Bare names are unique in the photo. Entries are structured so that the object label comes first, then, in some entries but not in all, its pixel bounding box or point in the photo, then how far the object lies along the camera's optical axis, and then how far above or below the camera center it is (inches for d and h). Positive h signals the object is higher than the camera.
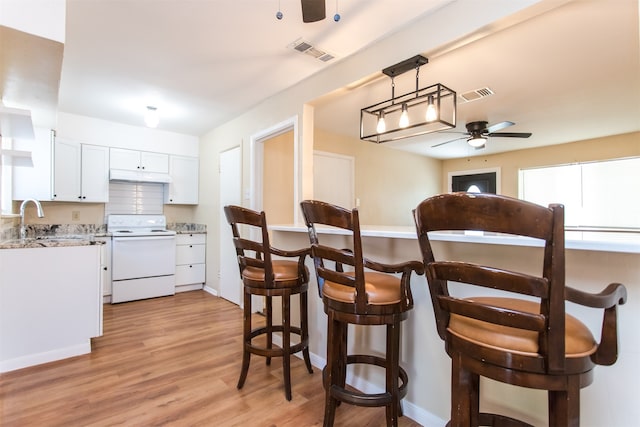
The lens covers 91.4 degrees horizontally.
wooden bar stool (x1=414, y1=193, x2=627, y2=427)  30.5 -11.2
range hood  163.9 +21.9
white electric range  155.4 -22.6
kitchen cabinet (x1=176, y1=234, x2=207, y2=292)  178.2 -26.3
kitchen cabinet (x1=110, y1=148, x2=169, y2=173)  167.2 +30.9
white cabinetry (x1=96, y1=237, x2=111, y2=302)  154.7 -27.1
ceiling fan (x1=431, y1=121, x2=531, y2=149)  150.3 +41.1
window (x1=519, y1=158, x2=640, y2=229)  179.5 +16.7
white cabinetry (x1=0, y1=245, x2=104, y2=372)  89.7 -26.8
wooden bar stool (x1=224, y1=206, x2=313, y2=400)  72.7 -15.3
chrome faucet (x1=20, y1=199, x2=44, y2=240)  102.8 -0.6
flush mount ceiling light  142.1 +45.8
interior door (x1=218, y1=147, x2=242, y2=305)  156.3 -4.3
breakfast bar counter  43.6 -20.6
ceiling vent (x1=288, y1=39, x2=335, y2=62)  92.4 +51.0
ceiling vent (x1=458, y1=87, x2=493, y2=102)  120.7 +48.9
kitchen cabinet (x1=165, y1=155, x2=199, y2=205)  185.3 +21.0
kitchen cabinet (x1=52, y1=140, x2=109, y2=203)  150.7 +21.7
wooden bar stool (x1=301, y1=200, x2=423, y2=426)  52.4 -14.9
